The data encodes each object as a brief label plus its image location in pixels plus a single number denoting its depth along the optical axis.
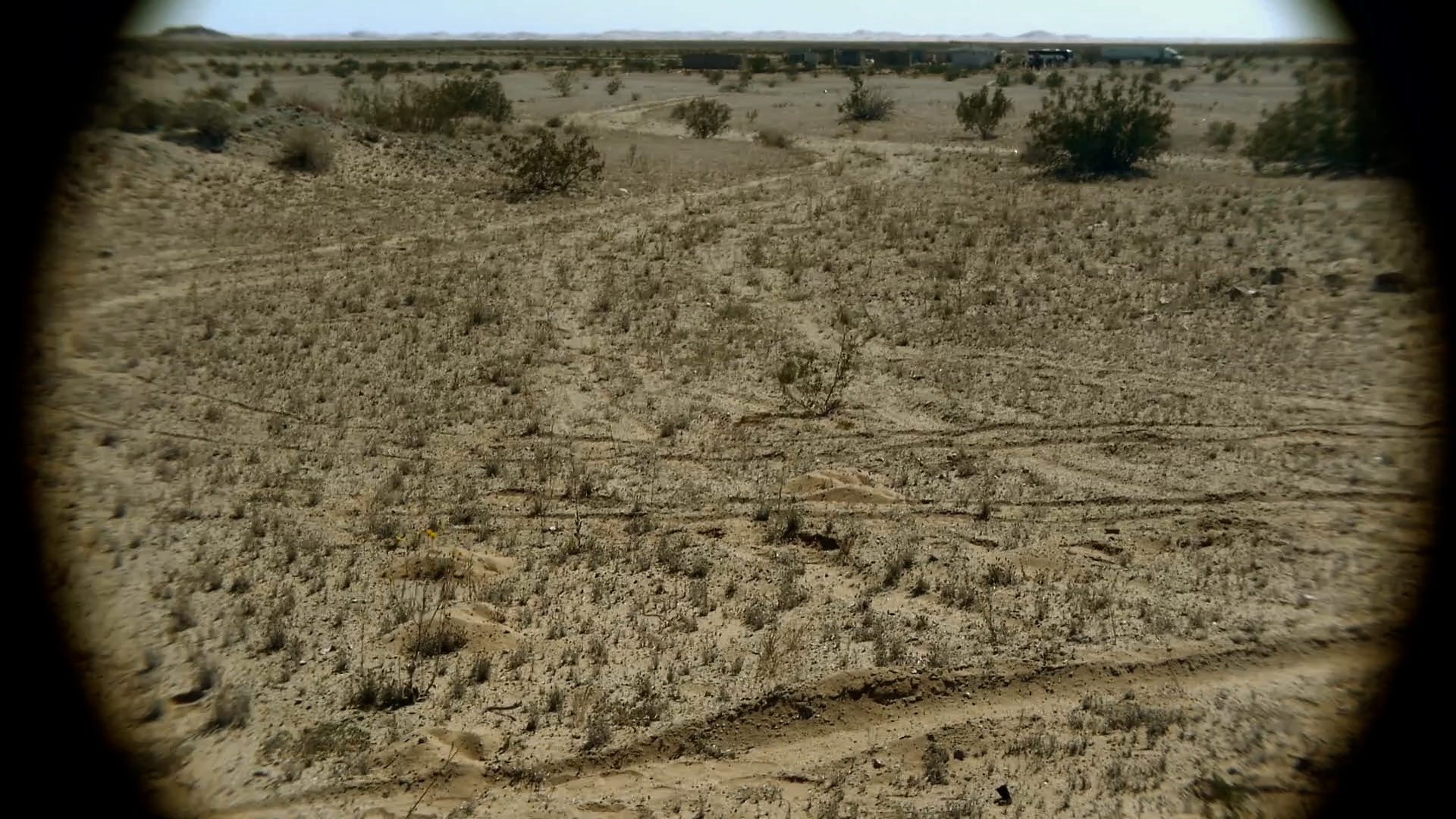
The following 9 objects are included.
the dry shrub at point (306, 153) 21.09
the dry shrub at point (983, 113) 32.25
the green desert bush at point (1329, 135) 20.39
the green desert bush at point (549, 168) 21.48
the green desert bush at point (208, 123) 21.00
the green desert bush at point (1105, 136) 23.56
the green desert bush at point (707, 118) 33.72
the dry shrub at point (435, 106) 27.53
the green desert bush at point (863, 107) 37.94
